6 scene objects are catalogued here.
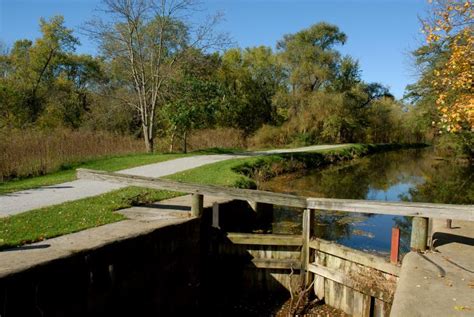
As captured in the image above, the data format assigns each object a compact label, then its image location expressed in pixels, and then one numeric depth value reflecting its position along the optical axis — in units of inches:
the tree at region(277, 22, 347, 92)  1603.1
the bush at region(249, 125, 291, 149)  1368.1
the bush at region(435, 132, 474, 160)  1007.6
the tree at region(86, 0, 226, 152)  839.7
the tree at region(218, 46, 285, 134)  1582.2
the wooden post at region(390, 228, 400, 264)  264.4
